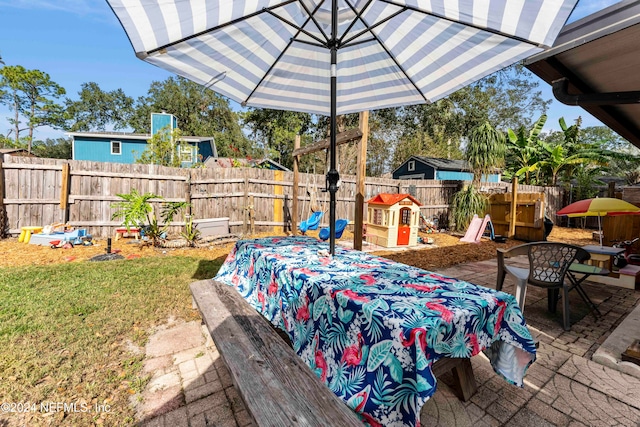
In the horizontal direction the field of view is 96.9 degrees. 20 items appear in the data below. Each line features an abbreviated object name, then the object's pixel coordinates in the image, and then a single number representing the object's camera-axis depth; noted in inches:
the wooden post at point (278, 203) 350.0
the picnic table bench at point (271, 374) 48.6
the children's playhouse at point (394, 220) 294.8
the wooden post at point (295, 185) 280.4
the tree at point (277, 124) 765.9
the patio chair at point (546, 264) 118.5
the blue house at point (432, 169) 770.8
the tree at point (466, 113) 845.2
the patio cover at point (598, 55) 61.0
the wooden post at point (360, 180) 160.2
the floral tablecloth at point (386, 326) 50.6
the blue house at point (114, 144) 702.5
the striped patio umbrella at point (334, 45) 72.9
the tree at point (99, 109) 1412.5
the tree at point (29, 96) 984.9
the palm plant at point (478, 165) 375.2
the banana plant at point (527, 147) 537.6
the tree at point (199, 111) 1235.2
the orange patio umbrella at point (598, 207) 141.4
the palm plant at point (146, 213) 243.6
